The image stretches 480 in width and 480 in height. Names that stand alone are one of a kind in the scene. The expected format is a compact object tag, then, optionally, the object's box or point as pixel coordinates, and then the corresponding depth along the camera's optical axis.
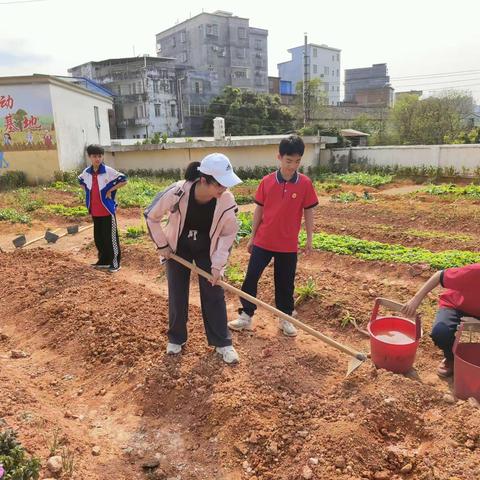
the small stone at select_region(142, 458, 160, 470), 2.51
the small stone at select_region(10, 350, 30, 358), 3.88
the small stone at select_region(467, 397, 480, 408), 2.76
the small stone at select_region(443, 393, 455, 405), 2.89
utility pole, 30.40
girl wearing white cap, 2.94
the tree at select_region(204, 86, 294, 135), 34.97
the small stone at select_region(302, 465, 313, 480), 2.30
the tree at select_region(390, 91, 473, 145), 29.45
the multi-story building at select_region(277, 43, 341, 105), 68.75
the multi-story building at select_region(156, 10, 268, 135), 53.50
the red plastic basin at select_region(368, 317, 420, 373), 3.24
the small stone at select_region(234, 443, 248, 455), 2.56
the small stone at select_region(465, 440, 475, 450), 2.43
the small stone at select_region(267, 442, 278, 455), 2.53
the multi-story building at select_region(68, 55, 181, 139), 41.31
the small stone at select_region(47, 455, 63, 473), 2.20
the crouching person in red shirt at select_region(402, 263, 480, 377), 3.09
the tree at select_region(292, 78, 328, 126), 42.12
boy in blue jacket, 5.80
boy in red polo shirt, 3.78
